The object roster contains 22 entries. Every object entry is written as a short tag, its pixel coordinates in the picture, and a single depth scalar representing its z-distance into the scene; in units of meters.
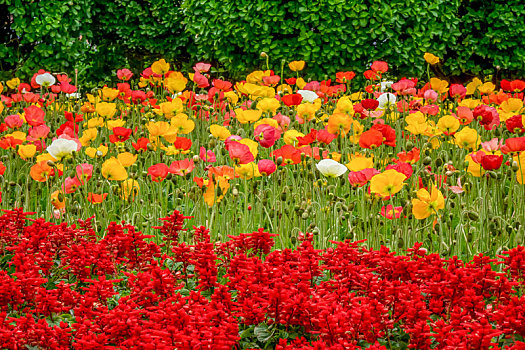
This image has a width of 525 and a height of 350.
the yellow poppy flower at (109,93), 9.85
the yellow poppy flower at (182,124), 7.42
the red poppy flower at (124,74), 11.07
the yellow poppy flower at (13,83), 11.00
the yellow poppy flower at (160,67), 10.42
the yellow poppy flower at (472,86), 10.37
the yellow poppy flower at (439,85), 9.86
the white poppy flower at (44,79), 10.61
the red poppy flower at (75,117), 8.57
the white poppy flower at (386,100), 9.24
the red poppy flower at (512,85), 10.15
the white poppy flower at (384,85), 10.76
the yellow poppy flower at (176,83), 9.70
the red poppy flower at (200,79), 9.75
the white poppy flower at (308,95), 9.10
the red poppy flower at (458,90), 9.87
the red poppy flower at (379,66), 10.43
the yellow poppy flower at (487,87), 10.16
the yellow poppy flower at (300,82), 10.33
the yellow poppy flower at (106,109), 8.59
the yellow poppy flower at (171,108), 8.41
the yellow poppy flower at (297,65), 10.72
